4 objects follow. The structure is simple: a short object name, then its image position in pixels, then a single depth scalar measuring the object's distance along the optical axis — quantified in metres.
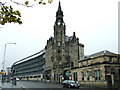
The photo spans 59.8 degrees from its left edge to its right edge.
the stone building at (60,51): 43.18
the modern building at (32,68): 58.22
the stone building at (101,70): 22.65
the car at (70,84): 19.02
